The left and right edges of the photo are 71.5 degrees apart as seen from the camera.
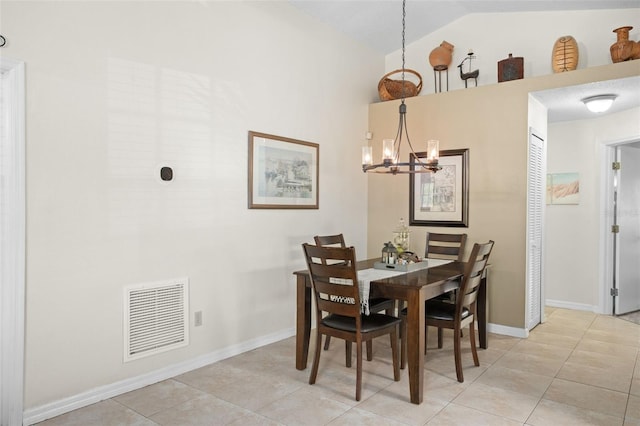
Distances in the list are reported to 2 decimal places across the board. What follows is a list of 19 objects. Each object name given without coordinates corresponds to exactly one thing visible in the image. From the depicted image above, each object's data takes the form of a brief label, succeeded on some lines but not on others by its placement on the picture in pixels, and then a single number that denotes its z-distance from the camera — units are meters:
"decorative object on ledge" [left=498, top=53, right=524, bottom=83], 4.41
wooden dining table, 2.85
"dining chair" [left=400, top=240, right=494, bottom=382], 3.13
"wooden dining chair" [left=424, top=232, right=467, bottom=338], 4.26
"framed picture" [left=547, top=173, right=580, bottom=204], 5.46
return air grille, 3.05
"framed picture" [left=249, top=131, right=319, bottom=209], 3.95
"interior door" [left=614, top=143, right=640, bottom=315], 5.21
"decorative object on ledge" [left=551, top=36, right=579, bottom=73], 4.11
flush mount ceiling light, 4.25
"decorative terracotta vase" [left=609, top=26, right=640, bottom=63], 3.79
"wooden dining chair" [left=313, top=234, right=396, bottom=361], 3.62
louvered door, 4.40
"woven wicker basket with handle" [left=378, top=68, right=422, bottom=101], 5.17
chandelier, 3.13
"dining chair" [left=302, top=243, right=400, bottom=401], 2.85
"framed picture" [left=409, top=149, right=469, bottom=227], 4.67
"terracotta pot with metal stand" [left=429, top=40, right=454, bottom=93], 5.01
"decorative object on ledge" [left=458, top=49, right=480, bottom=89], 4.82
